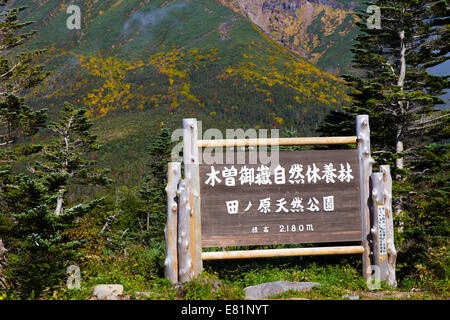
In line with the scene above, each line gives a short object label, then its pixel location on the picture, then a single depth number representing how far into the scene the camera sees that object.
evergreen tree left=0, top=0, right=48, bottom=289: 14.25
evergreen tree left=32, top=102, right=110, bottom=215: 20.22
